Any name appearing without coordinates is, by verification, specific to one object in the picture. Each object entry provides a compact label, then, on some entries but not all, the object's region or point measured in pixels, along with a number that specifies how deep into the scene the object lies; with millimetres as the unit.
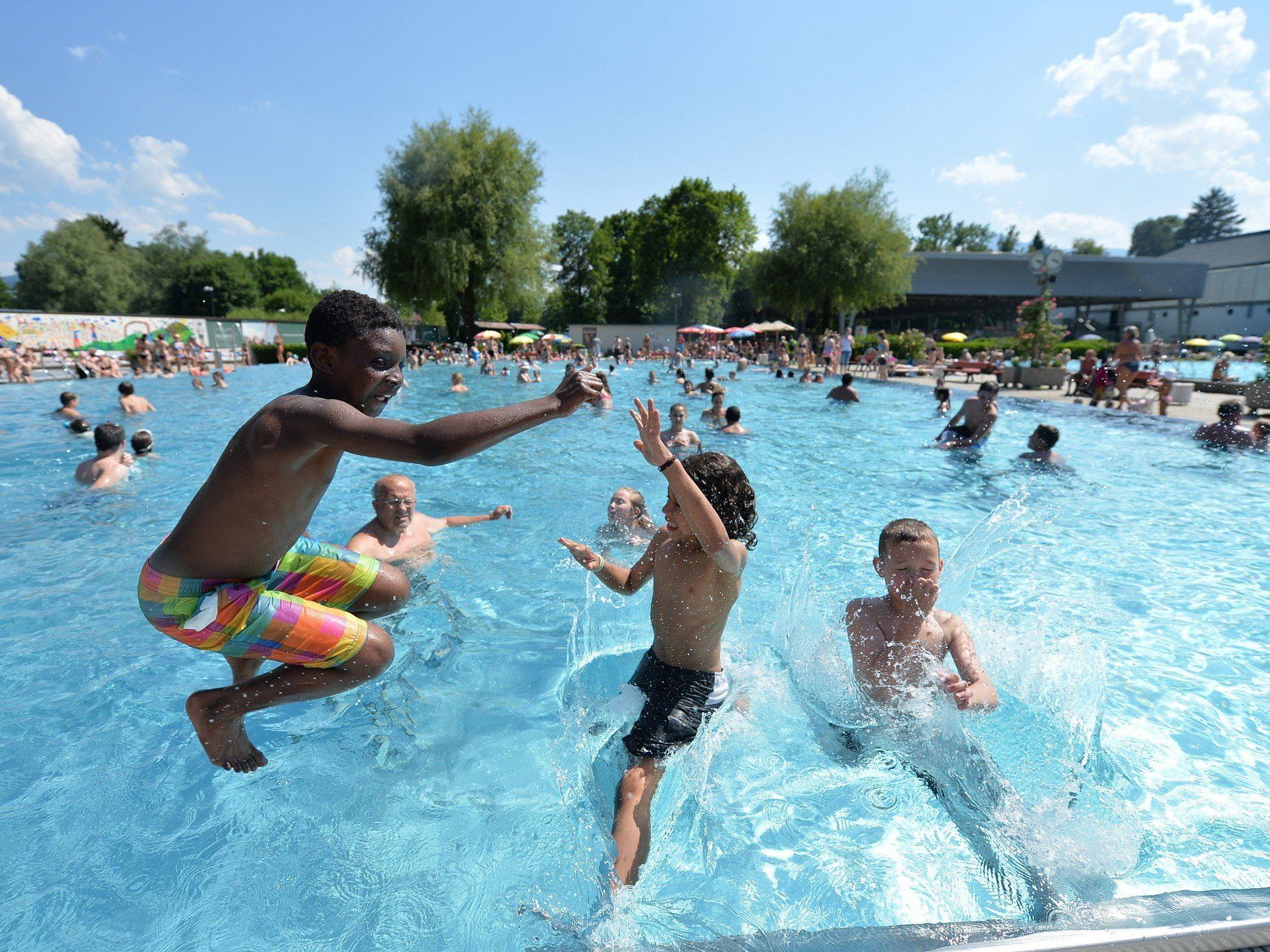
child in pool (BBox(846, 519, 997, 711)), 2910
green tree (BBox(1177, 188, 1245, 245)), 107625
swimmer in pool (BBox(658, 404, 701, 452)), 9820
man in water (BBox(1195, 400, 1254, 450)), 10586
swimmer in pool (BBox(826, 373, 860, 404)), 18000
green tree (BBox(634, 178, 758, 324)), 59750
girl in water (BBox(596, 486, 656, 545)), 5883
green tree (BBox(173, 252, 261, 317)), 70750
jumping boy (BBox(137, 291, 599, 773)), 2092
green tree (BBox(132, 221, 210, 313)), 67500
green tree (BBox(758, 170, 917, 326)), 36688
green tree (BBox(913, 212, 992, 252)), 96125
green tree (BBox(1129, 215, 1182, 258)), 112875
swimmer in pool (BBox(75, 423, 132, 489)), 8344
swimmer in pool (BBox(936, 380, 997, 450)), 11062
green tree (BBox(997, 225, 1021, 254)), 103188
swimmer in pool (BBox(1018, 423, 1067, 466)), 9570
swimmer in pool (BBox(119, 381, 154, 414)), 14203
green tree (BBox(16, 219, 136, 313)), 57219
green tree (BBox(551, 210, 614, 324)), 70625
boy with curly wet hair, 2389
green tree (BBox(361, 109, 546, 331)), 36969
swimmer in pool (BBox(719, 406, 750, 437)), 12539
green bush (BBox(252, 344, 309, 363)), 36594
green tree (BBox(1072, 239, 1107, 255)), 97562
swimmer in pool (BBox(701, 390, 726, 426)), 13383
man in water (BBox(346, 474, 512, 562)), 4914
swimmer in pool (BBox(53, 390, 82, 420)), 12812
